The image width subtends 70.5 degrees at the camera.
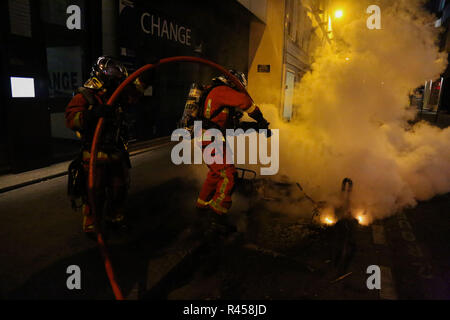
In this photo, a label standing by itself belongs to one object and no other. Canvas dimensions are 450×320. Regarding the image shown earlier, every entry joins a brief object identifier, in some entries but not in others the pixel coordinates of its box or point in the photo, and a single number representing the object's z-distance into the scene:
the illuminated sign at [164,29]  8.19
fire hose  2.64
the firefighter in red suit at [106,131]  3.31
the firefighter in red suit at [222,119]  3.88
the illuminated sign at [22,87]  5.43
